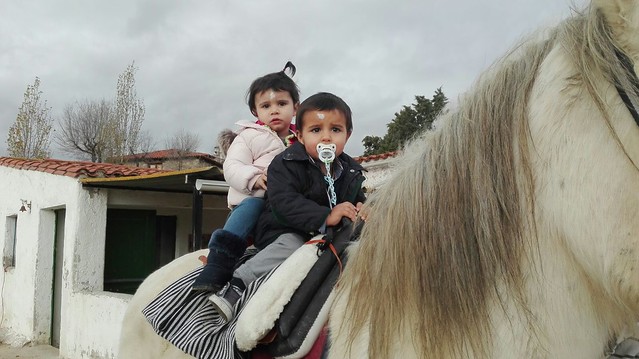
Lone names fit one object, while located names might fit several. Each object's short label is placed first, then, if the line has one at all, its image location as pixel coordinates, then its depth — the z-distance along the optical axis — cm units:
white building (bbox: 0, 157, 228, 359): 848
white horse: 101
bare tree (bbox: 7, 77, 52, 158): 2372
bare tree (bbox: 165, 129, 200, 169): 2596
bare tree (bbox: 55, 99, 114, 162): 3105
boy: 186
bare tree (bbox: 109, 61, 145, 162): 2816
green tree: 1772
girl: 212
